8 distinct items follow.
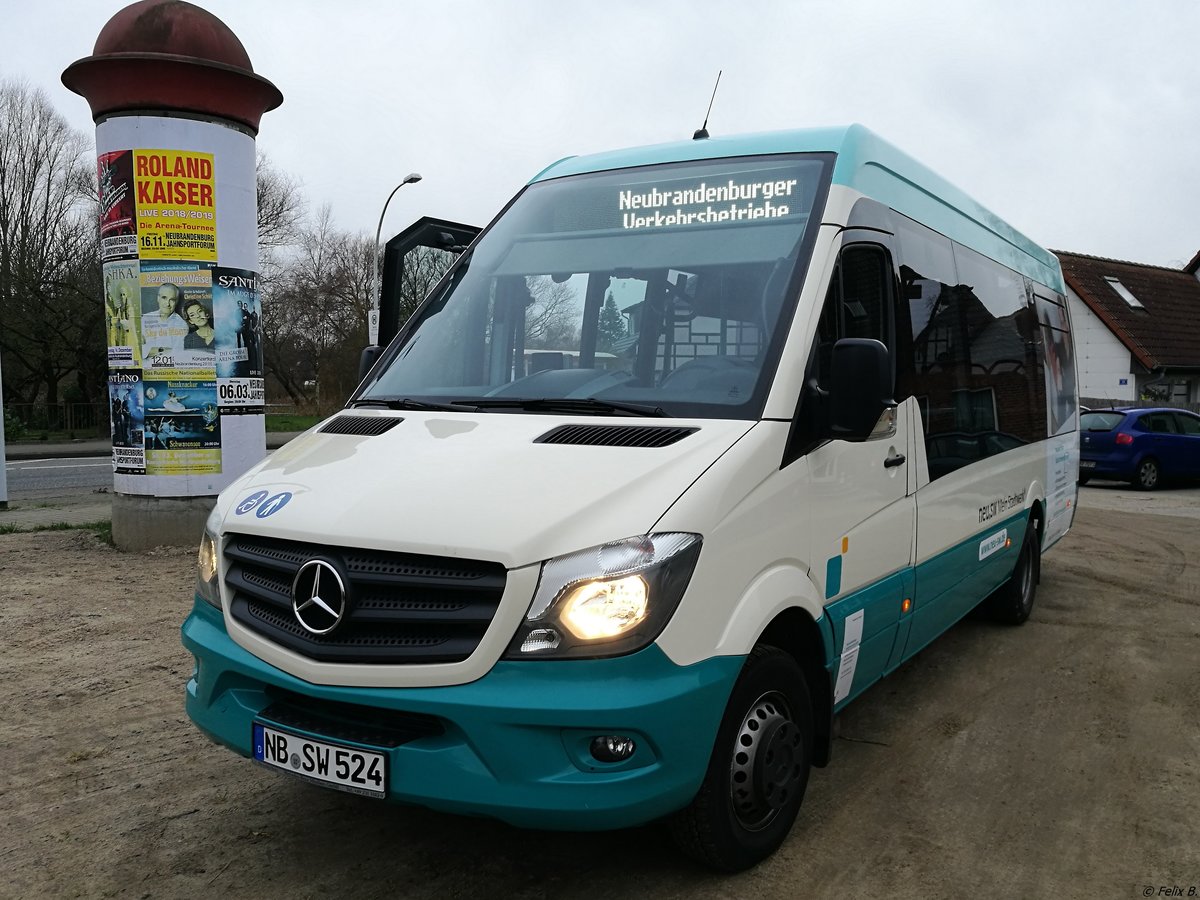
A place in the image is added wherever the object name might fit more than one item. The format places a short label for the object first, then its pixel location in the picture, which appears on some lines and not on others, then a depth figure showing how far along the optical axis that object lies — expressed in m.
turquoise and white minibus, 2.88
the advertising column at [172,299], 9.34
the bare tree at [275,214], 41.75
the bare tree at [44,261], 32.44
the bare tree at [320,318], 42.84
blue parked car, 18.70
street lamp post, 23.50
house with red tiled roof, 32.66
